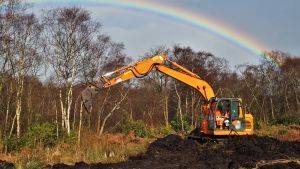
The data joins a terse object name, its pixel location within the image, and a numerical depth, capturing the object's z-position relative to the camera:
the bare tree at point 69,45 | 38.91
